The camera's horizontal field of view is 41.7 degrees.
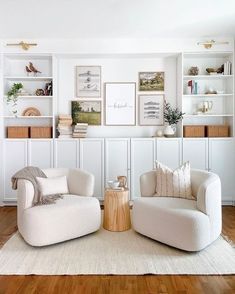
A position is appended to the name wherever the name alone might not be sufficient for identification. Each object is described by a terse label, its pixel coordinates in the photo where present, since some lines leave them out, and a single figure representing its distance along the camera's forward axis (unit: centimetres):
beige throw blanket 334
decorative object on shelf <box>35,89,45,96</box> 505
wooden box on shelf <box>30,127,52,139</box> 490
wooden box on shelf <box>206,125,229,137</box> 493
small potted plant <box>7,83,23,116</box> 492
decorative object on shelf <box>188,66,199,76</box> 504
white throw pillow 352
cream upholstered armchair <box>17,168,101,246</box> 308
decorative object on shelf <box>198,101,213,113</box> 506
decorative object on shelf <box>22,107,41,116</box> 510
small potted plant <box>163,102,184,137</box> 497
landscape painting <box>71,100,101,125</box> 522
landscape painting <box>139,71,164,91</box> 523
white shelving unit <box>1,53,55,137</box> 508
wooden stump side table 359
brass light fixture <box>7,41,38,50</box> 473
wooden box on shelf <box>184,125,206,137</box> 492
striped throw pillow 357
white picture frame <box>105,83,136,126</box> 523
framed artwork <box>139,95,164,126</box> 523
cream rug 267
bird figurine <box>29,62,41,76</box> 501
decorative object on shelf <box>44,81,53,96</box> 503
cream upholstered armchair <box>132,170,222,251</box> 295
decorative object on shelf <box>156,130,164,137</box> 504
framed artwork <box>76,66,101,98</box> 521
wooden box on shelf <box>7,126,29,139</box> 490
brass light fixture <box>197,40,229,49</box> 480
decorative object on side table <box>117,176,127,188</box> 397
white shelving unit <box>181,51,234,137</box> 511
